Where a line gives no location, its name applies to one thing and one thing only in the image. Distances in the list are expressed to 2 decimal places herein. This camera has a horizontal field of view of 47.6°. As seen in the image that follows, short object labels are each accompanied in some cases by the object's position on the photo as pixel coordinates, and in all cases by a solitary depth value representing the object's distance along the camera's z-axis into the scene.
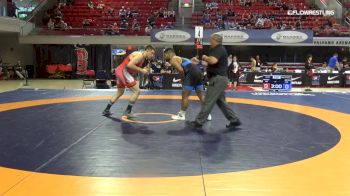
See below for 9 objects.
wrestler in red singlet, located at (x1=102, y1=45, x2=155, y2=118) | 7.51
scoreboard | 14.22
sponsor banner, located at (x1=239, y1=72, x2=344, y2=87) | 17.62
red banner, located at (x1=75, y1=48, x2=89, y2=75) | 23.45
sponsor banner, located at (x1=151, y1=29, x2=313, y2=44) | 20.28
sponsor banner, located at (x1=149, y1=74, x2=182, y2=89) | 15.74
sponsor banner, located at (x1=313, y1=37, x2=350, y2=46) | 20.16
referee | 6.71
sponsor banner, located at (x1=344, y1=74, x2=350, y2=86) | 17.80
